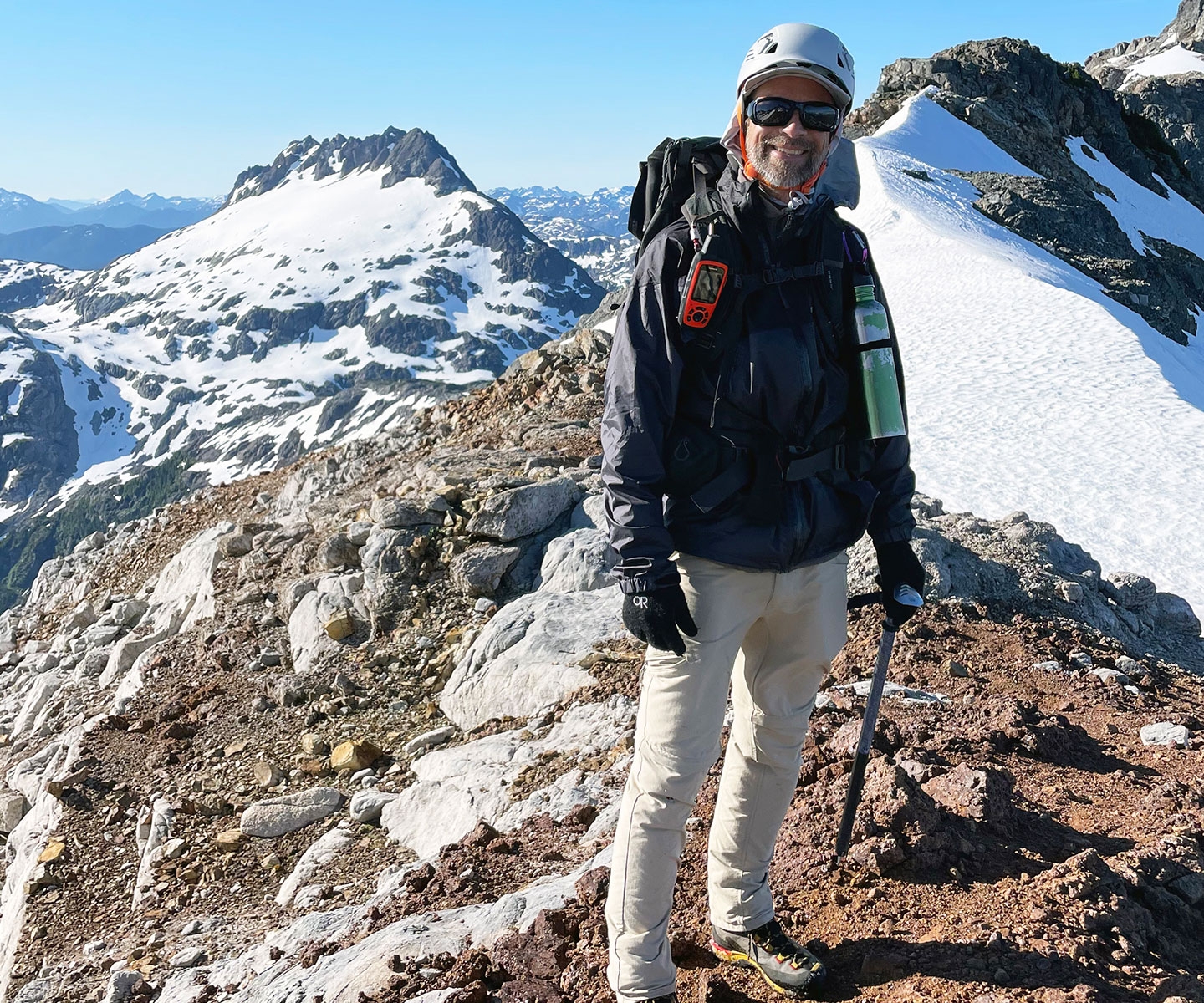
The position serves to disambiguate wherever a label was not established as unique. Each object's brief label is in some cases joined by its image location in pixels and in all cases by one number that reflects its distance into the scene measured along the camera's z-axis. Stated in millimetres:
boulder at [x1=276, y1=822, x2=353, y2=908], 6980
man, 3771
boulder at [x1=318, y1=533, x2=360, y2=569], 12009
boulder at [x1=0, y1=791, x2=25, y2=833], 10500
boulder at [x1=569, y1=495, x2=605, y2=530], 10977
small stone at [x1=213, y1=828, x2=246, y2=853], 7820
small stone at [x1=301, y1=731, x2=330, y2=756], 8977
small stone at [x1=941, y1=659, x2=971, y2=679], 7781
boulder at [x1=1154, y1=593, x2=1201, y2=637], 10586
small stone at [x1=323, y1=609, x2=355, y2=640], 10766
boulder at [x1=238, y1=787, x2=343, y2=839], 7914
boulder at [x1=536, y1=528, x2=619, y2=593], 10086
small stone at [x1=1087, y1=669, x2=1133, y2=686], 7789
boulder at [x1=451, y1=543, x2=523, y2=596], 10750
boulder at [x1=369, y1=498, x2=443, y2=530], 11617
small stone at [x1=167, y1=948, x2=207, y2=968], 6254
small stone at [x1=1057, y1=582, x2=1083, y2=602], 9383
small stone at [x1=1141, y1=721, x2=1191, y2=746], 6562
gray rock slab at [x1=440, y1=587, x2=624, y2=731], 8484
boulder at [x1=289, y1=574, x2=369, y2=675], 10734
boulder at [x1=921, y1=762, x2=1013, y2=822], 5078
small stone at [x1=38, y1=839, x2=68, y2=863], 8250
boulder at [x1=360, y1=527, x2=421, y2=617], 10828
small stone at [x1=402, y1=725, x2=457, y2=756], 8625
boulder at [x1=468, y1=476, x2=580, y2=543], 11047
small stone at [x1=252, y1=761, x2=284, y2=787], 8688
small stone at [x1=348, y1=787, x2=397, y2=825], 7680
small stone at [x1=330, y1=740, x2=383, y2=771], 8578
